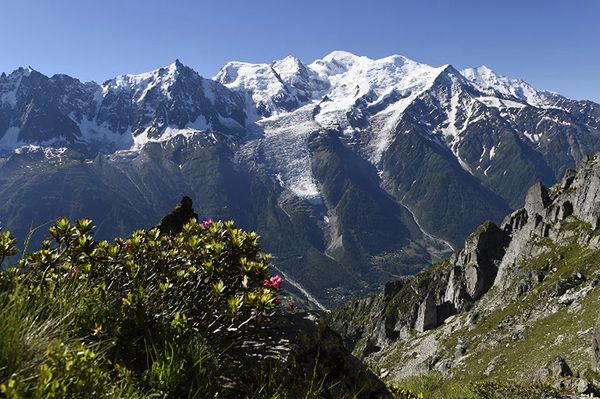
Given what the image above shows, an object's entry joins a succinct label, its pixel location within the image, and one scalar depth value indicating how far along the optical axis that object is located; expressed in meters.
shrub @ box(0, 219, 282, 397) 4.40
